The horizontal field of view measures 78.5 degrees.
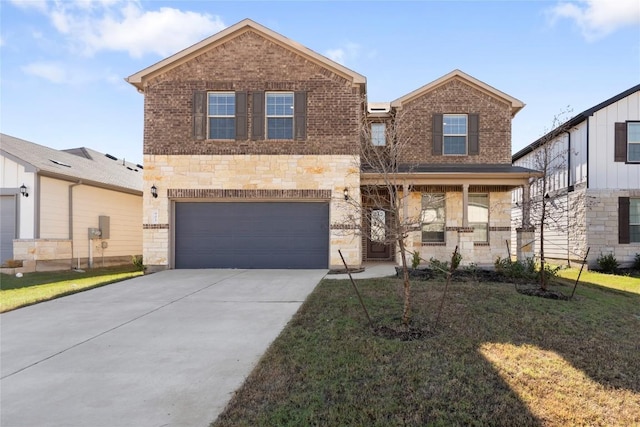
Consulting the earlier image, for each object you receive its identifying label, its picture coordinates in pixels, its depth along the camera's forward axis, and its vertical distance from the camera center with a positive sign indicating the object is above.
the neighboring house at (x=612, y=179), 14.17 +1.20
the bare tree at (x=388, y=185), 5.61 +0.75
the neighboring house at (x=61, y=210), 12.88 -0.06
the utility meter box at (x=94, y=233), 14.81 -0.95
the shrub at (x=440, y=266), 10.34 -1.48
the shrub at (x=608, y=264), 13.55 -1.80
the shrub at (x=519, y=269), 9.98 -1.51
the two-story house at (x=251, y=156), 12.13 +1.68
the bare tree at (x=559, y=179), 13.44 +1.35
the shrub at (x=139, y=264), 12.95 -1.84
